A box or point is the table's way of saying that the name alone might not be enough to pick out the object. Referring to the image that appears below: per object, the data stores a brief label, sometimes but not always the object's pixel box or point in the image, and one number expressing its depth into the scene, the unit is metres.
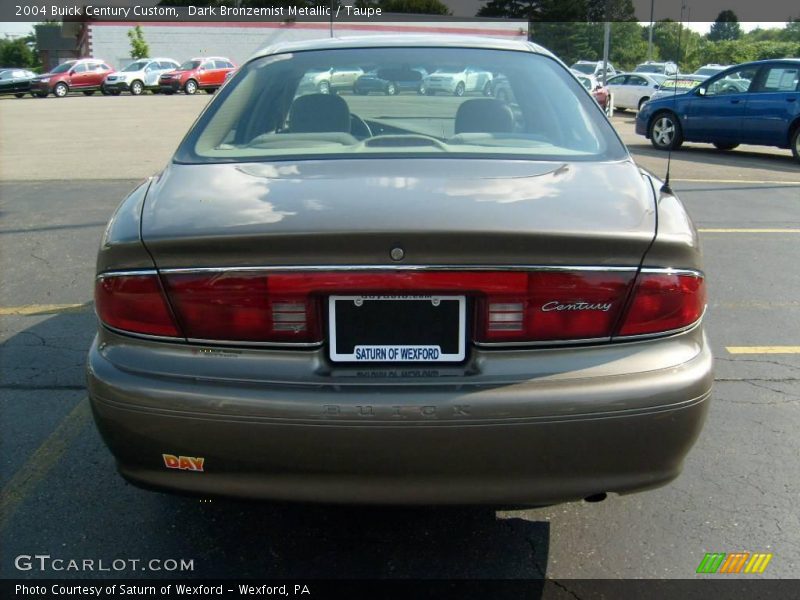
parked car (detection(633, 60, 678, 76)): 39.16
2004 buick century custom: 2.19
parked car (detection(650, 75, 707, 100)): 18.42
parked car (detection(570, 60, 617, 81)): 38.84
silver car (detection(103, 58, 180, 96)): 38.47
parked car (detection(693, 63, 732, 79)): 33.97
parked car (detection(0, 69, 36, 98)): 37.72
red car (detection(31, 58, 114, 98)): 37.31
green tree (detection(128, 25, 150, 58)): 54.97
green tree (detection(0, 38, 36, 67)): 84.31
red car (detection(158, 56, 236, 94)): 38.62
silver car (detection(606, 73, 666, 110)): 27.00
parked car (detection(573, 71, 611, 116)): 12.83
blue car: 13.79
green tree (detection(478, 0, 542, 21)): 67.00
